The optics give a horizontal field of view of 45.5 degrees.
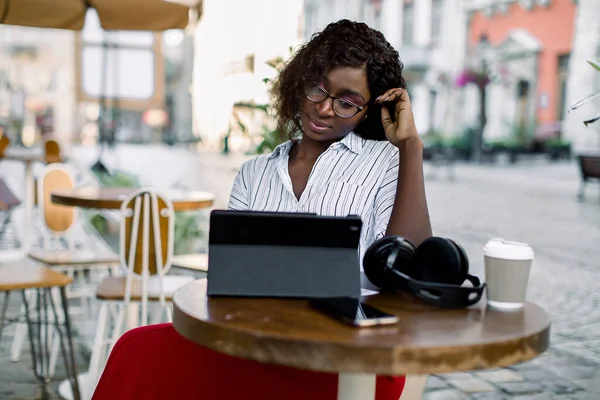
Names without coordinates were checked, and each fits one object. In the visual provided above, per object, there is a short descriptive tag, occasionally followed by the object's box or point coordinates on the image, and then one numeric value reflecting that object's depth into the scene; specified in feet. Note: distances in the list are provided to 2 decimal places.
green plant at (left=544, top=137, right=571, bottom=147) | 67.00
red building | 71.46
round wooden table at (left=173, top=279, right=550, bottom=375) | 3.35
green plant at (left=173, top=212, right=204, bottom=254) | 19.86
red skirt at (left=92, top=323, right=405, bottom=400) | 4.71
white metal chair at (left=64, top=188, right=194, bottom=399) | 9.68
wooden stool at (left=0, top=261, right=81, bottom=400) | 9.52
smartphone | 3.68
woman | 5.81
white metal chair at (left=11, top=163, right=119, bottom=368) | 12.57
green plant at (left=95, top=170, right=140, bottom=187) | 24.53
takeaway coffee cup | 4.17
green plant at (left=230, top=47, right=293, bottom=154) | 12.20
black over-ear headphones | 4.15
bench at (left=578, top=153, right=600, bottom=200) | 36.35
